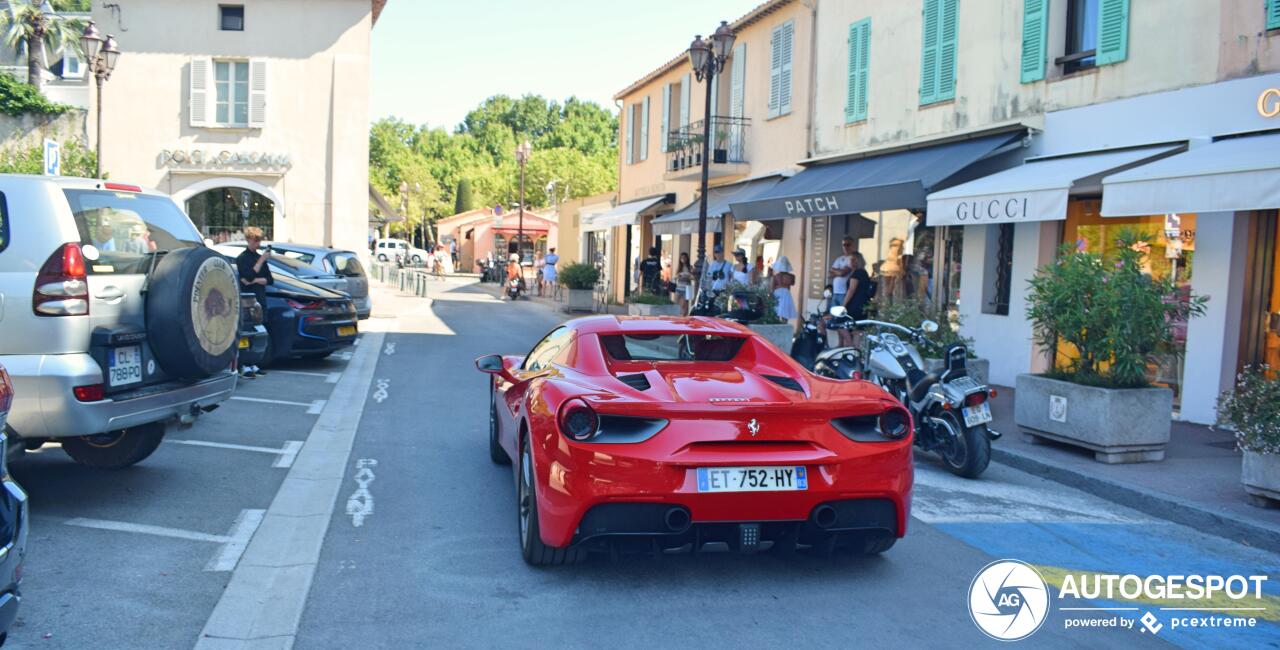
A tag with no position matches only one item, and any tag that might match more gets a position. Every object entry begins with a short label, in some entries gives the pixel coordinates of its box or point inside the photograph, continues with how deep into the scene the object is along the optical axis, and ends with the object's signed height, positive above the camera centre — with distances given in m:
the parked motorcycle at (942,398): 7.94 -0.92
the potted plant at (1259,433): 6.66 -0.91
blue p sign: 12.52 +1.14
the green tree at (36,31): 31.61 +7.10
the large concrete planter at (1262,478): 6.73 -1.22
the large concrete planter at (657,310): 20.00 -0.74
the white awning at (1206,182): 8.52 +0.99
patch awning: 13.38 +1.43
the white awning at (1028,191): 10.98 +1.09
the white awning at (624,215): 27.27 +1.54
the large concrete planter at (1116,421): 8.34 -1.08
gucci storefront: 9.29 +0.89
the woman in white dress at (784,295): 15.12 -0.27
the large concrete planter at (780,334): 14.99 -0.84
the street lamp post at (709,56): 16.61 +3.60
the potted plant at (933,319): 10.16 -0.41
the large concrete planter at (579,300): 27.78 -0.84
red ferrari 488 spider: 4.61 -0.88
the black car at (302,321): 13.10 -0.81
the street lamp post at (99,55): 19.69 +3.84
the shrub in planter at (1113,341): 8.22 -0.42
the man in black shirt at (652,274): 25.50 -0.05
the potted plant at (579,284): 27.73 -0.41
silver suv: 5.52 -0.37
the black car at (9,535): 3.26 -0.97
